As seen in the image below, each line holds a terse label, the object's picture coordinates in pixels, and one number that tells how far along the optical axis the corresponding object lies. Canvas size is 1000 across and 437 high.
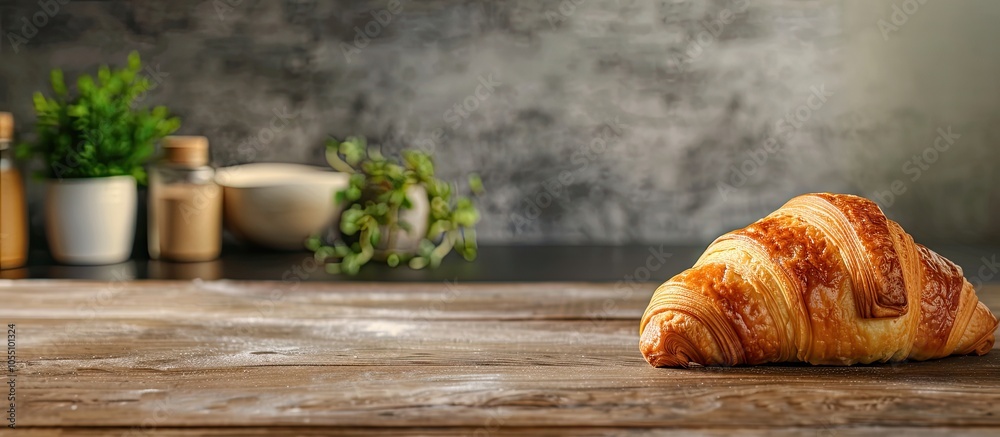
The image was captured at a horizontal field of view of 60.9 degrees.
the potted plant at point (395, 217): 1.55
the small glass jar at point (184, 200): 1.53
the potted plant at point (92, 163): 1.49
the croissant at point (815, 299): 0.85
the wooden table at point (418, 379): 0.74
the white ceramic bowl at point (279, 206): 1.58
